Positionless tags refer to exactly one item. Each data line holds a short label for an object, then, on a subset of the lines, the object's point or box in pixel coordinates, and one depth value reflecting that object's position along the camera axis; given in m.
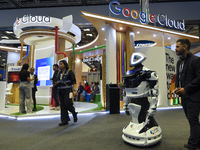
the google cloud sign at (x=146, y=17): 6.13
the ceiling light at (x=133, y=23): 5.65
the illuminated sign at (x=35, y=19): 6.34
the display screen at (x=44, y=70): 7.78
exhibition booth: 6.14
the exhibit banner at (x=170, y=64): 7.17
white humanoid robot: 2.22
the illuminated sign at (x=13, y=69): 8.32
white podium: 5.51
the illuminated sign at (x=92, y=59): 11.35
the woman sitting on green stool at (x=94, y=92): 10.51
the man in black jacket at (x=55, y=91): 5.40
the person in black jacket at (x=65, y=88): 3.49
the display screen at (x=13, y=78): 8.27
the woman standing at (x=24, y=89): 4.62
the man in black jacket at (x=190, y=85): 1.92
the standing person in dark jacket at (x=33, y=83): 5.36
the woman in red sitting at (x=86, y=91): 10.91
